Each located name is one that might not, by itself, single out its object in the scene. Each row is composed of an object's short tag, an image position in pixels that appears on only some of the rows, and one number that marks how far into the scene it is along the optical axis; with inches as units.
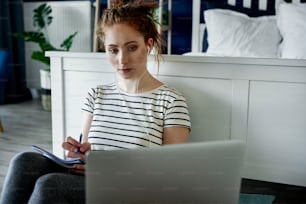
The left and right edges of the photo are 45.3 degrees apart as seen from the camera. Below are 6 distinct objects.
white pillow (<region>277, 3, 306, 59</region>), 68.6
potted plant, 128.8
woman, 38.1
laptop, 20.6
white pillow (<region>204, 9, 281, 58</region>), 76.7
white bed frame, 43.6
